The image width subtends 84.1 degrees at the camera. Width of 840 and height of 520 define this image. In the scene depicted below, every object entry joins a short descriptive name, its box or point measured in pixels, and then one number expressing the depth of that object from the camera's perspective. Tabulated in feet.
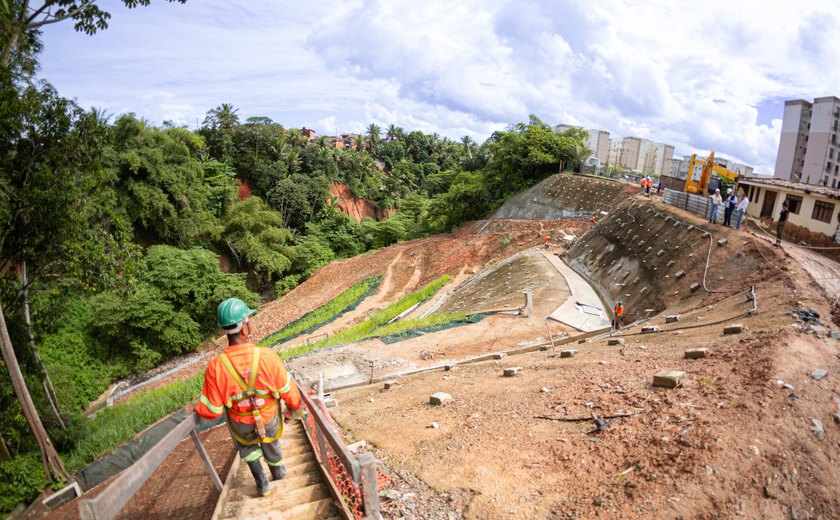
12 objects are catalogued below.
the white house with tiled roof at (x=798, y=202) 48.93
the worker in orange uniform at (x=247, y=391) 11.32
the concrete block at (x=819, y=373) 19.90
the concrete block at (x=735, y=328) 26.78
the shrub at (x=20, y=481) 32.76
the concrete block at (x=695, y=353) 23.45
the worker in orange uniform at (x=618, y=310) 43.96
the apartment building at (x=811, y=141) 136.67
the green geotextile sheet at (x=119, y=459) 27.78
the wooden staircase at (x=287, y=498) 10.98
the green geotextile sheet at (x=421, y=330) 43.37
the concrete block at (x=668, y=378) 20.17
